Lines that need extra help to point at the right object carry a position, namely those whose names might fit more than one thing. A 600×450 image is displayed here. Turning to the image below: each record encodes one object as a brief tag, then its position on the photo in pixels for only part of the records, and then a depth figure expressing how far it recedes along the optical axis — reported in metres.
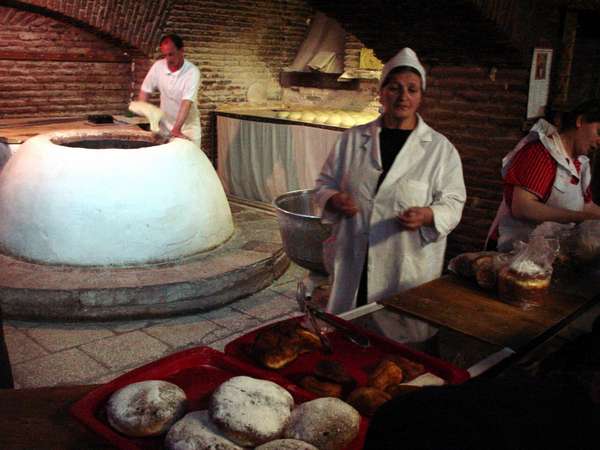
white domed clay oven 4.95
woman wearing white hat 2.96
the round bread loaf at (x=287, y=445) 1.29
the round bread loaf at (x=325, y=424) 1.34
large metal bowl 5.16
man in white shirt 7.14
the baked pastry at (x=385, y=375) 1.65
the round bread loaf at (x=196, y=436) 1.30
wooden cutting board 2.14
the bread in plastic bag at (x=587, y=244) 2.72
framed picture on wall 5.41
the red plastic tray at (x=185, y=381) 1.40
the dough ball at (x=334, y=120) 8.03
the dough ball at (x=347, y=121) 7.86
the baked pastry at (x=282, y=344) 1.76
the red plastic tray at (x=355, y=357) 1.72
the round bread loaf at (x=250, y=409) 1.33
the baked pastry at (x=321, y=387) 1.62
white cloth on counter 8.13
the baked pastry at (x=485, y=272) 2.55
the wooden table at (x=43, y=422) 1.43
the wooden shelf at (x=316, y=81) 10.71
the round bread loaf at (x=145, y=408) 1.39
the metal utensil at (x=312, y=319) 1.90
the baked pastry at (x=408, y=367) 1.71
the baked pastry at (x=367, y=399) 1.53
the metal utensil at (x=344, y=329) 1.91
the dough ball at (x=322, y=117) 8.17
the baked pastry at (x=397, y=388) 1.59
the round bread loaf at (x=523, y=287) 2.36
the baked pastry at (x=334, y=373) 1.66
